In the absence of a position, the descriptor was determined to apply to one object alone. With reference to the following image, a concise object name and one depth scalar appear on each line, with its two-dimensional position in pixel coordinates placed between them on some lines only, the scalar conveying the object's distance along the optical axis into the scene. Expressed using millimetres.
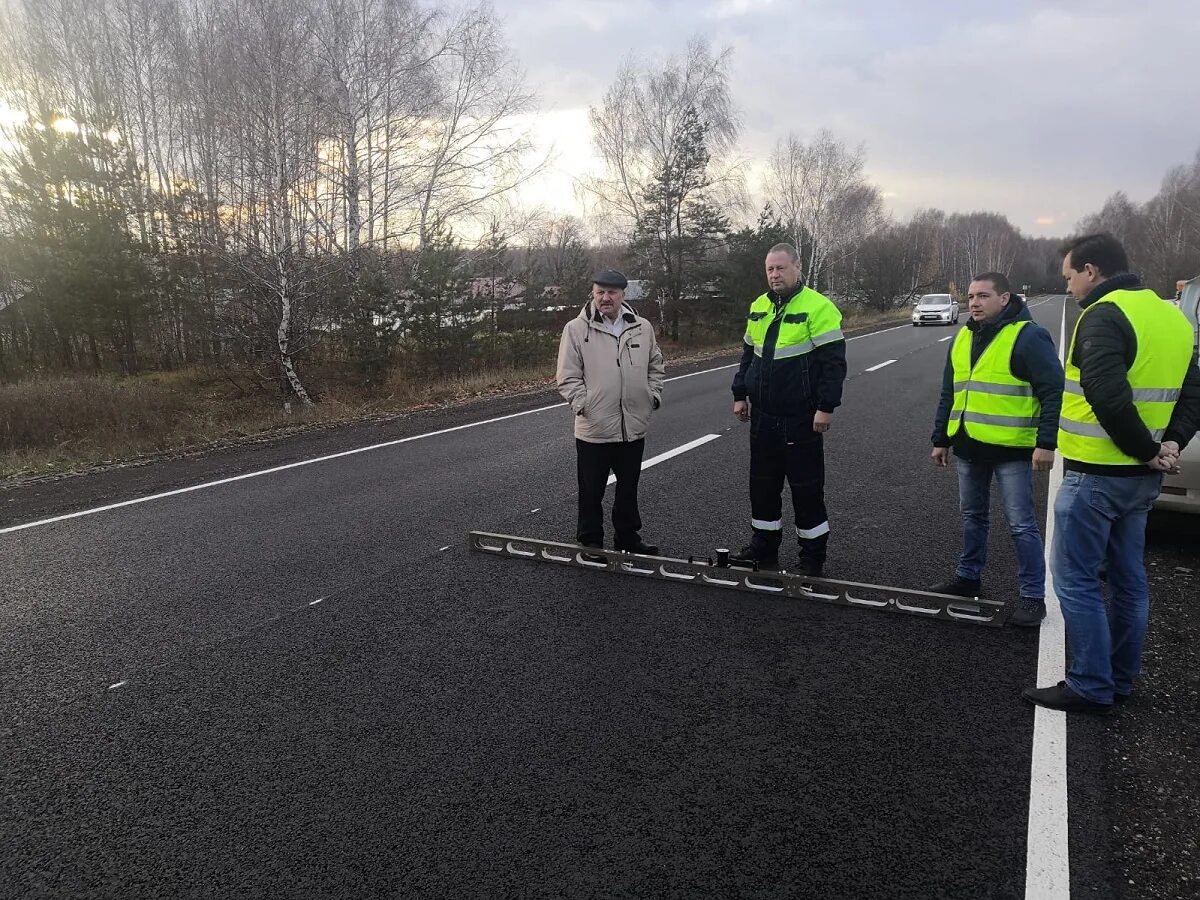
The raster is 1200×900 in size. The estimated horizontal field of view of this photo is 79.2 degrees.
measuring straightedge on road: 4211
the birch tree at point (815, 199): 44084
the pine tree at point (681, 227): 27406
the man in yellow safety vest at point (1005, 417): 4031
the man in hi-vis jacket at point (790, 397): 4676
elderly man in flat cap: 5230
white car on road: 36094
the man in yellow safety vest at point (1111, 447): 3090
